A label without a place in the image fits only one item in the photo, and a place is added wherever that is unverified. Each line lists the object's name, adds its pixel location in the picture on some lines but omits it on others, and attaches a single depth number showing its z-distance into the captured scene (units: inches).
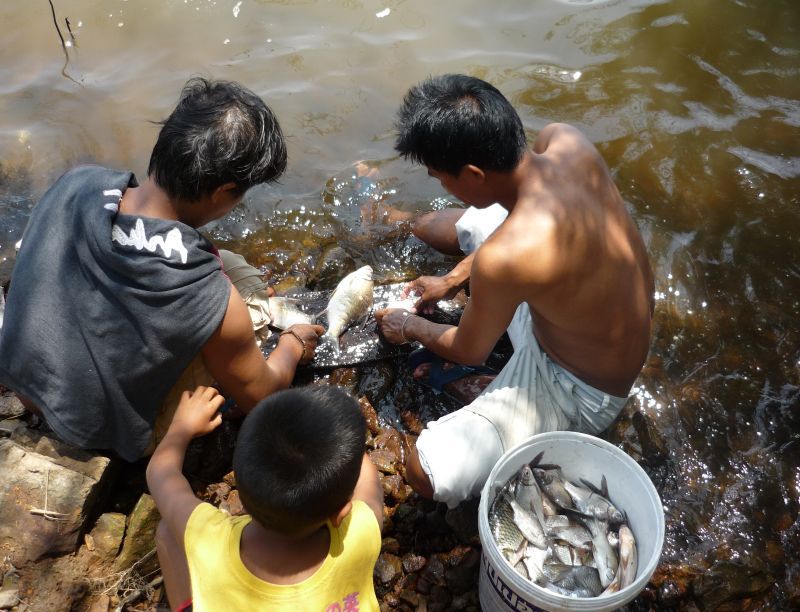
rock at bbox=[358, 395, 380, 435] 157.1
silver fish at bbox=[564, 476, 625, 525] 119.3
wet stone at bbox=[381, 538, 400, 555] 136.7
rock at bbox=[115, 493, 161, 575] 129.3
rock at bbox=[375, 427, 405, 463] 152.1
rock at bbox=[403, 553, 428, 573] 134.4
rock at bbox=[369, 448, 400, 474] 148.3
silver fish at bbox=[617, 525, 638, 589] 108.0
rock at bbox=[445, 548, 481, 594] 131.3
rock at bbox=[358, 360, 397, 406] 163.0
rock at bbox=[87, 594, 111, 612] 123.2
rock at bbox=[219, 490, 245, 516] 139.9
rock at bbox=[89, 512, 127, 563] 130.3
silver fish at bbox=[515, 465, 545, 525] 120.5
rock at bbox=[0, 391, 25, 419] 143.5
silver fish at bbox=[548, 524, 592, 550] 117.6
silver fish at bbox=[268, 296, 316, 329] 171.9
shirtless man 118.2
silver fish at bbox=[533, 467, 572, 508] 122.3
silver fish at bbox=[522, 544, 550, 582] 112.6
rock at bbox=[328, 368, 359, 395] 163.6
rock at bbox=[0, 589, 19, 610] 117.5
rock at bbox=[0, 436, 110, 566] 124.4
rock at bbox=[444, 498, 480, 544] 137.0
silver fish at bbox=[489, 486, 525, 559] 115.0
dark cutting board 166.4
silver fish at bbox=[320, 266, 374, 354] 168.4
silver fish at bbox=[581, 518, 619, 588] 112.5
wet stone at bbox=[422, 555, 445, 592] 132.6
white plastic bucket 98.2
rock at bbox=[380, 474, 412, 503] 143.9
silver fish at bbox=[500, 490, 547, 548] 117.0
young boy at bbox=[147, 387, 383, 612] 83.4
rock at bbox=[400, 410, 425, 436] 156.1
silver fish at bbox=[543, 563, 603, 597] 111.0
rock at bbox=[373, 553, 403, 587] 132.6
